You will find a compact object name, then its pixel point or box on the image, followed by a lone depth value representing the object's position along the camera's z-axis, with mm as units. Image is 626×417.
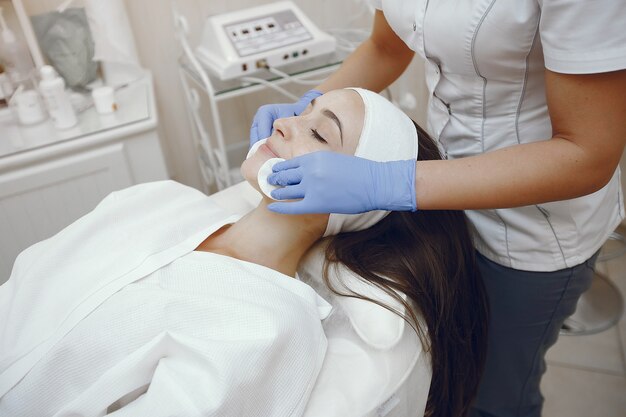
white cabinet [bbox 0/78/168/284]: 1477
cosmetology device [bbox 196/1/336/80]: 1617
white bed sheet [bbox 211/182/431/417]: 869
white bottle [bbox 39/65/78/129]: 1481
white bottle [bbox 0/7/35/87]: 1550
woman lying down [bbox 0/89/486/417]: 825
